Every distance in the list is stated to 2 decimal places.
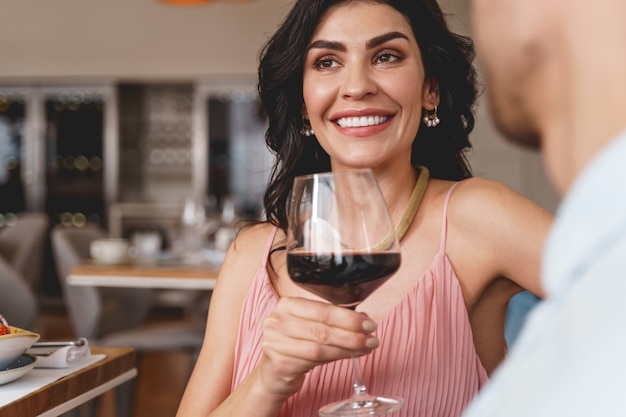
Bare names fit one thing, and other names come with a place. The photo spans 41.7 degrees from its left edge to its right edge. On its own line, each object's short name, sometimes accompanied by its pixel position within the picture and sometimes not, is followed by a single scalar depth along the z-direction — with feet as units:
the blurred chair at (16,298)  9.13
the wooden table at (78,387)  4.27
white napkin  4.94
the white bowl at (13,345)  4.50
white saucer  4.50
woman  4.64
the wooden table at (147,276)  11.02
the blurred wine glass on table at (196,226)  13.24
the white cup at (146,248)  12.30
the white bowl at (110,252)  11.80
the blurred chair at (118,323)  11.69
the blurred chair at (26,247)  17.07
